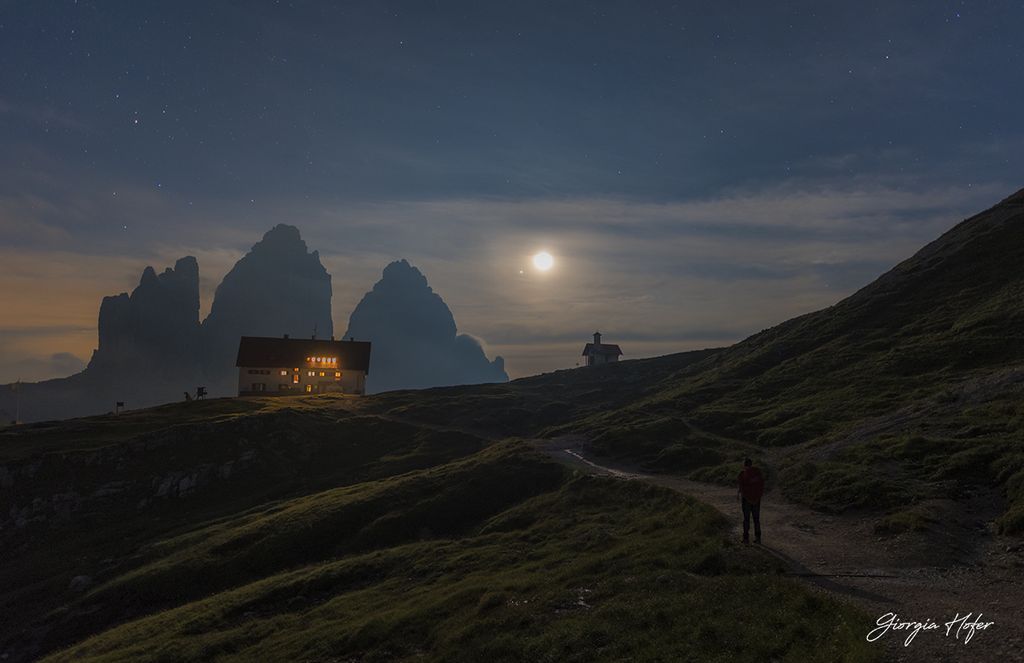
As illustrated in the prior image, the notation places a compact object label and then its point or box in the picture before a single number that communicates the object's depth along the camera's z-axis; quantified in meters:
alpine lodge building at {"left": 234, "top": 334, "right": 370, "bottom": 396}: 145.38
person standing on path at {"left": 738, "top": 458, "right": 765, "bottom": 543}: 25.20
